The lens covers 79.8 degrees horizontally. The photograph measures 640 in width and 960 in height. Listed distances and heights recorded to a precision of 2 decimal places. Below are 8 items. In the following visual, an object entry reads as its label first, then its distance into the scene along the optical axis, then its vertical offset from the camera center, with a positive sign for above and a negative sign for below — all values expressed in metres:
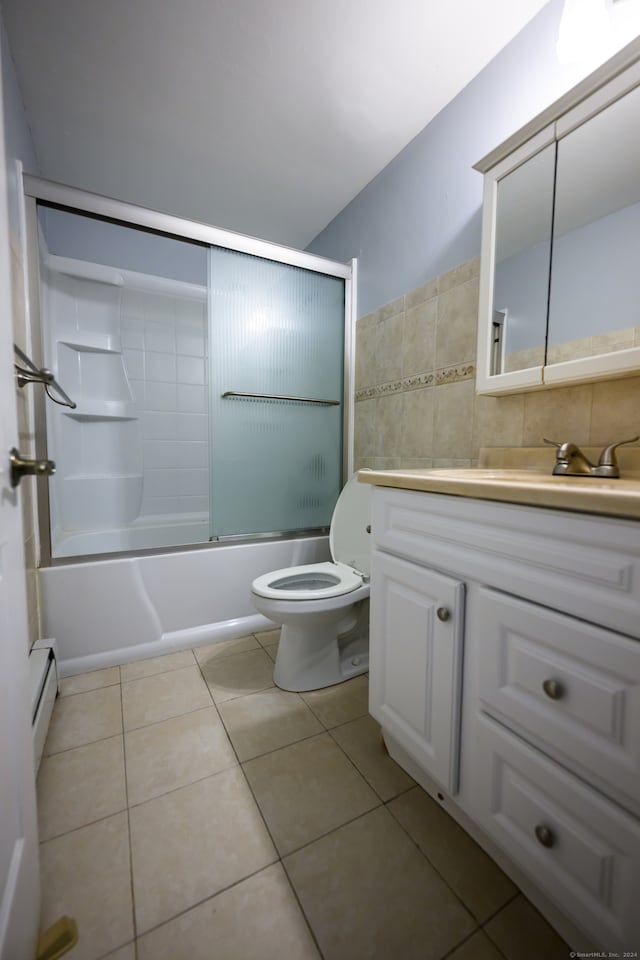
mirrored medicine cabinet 0.95 +0.59
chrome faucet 0.95 -0.03
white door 0.54 -0.44
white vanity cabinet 0.55 -0.42
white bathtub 1.50 -0.65
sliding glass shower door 1.78 +0.29
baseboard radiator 1.10 -0.75
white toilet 1.33 -0.55
